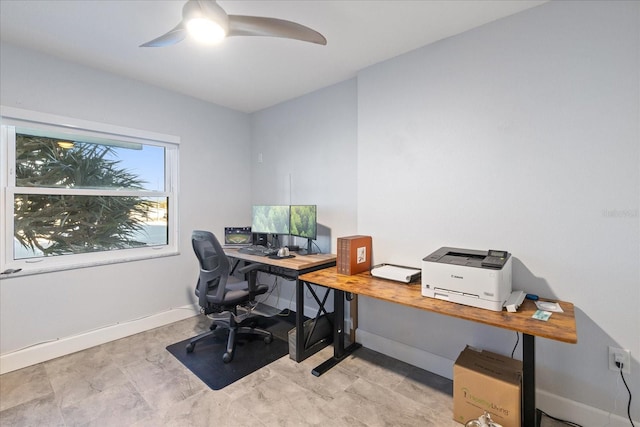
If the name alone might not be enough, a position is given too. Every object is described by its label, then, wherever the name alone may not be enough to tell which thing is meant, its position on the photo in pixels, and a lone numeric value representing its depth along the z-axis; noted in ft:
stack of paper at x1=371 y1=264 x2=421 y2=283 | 6.53
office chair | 7.57
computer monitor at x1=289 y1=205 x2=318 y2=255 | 9.03
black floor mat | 6.84
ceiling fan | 4.20
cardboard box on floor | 4.80
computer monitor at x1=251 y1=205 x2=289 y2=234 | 9.66
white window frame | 7.09
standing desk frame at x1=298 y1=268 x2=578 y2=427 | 4.31
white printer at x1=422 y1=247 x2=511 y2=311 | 4.92
